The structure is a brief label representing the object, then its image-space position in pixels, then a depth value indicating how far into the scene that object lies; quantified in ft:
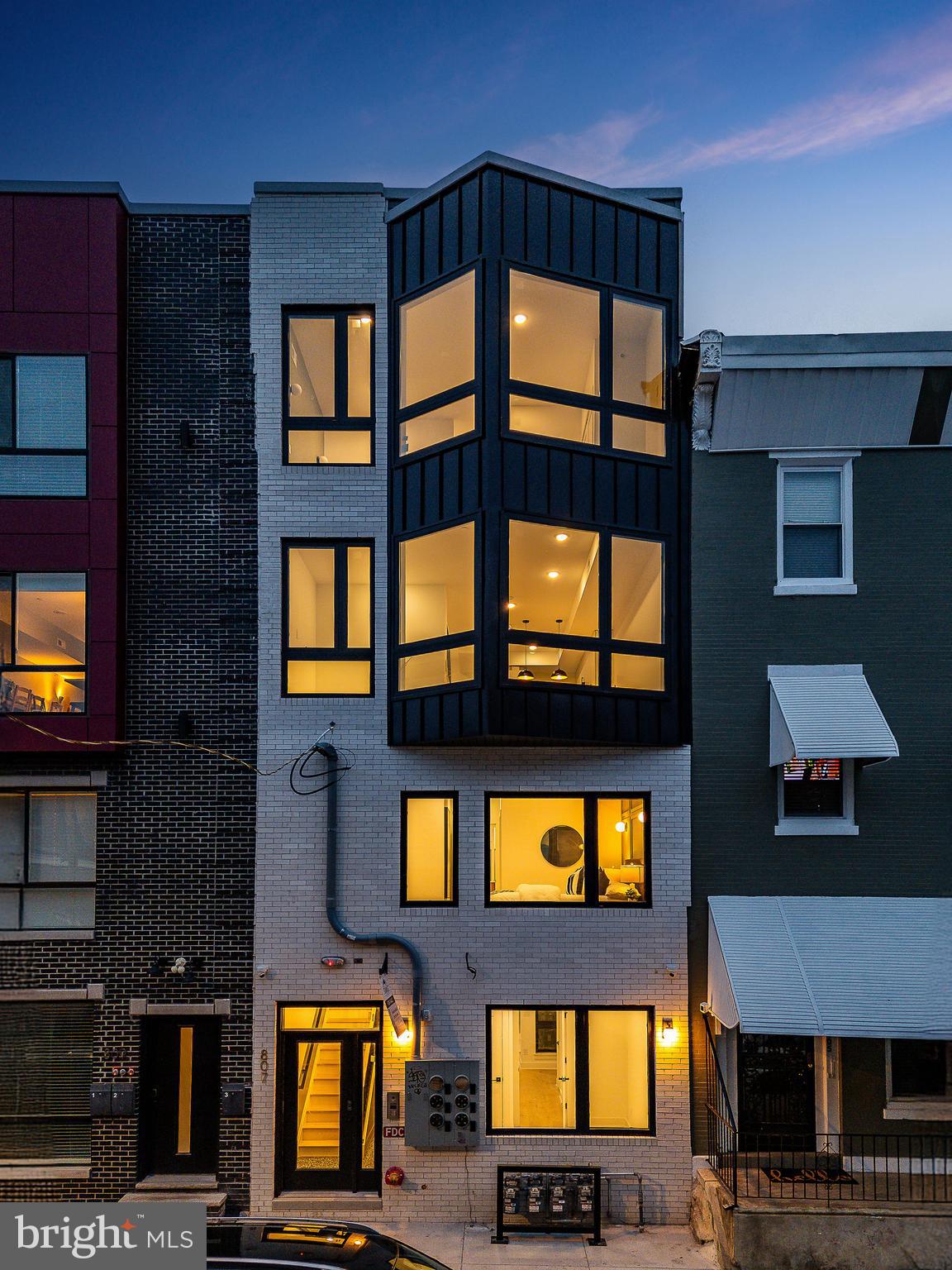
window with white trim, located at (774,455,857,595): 42.04
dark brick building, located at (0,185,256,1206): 39.99
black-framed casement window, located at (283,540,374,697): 41.88
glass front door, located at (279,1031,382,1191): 40.01
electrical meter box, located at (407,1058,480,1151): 38.99
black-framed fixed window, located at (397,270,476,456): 39.73
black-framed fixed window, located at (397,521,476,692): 39.29
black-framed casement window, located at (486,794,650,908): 41.29
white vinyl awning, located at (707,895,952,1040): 35.96
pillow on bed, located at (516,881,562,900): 41.22
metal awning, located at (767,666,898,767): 38.09
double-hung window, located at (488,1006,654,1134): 40.06
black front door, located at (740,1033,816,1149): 40.09
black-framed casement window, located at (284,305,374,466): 42.47
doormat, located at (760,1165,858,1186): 36.68
